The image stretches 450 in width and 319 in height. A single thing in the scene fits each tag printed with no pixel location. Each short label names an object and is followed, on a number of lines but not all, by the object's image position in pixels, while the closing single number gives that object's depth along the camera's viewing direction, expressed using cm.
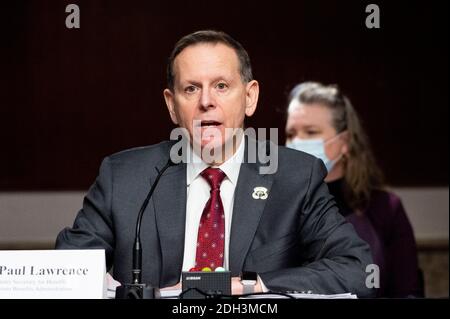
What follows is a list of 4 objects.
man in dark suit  313
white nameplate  277
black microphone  278
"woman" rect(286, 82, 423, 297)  387
